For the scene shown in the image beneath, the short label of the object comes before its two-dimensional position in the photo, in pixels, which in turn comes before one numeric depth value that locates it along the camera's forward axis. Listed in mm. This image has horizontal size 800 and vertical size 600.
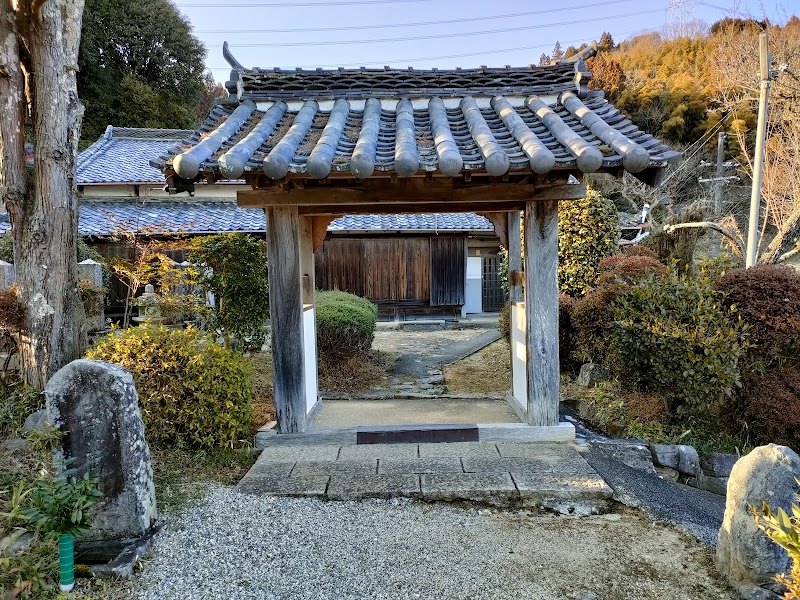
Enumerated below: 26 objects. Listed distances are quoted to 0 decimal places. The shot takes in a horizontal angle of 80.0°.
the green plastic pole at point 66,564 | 2695
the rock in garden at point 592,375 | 6973
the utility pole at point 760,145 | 10492
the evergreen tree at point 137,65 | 20297
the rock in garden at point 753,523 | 2734
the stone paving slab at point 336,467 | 4254
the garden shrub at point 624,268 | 7547
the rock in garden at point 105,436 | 3137
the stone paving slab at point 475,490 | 3836
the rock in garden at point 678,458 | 4863
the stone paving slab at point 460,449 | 4605
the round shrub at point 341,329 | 8375
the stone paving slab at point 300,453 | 4582
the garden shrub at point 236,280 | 7125
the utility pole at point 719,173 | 17766
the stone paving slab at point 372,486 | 3867
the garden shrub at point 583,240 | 8531
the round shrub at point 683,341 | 5258
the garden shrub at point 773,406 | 5340
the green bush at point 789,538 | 1878
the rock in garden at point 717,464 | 5152
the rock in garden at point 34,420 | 4806
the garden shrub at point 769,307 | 5441
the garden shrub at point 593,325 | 6777
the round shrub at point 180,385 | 4457
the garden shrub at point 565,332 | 7695
